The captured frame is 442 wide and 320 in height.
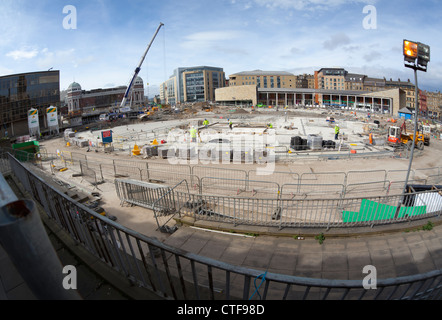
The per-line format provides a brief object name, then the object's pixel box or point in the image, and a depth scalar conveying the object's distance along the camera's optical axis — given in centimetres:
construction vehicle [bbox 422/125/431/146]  3288
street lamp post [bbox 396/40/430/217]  818
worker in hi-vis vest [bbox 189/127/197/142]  2738
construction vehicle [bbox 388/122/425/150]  2468
